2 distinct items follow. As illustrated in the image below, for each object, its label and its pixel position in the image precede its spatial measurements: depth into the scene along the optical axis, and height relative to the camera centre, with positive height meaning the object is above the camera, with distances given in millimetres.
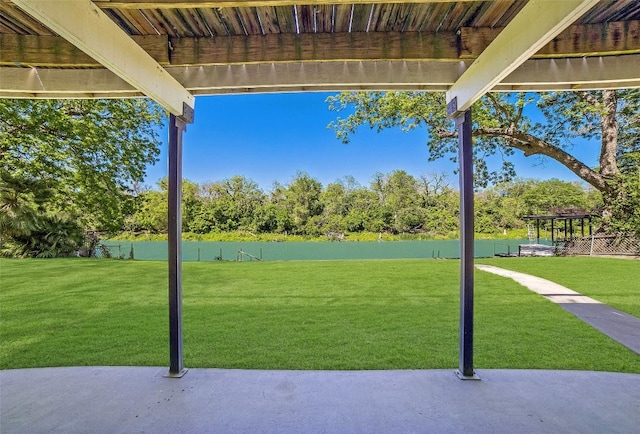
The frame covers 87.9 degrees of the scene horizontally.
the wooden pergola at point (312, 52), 1559 +931
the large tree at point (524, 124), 9352 +2825
